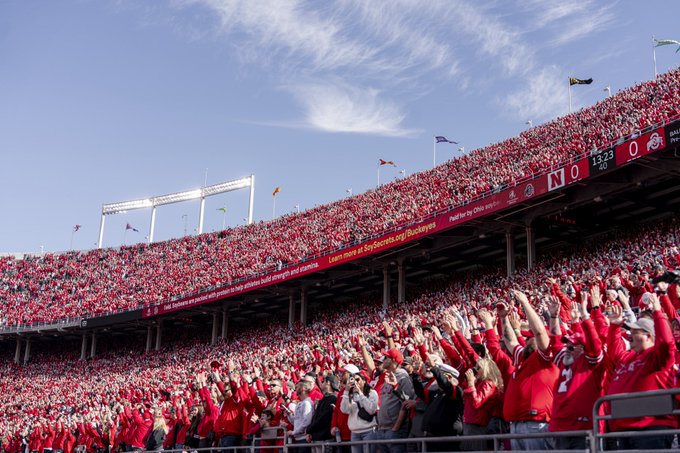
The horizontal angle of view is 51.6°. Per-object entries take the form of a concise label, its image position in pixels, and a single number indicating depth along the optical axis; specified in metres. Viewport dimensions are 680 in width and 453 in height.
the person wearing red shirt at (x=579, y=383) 5.66
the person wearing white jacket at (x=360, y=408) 8.56
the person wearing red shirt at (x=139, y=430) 15.25
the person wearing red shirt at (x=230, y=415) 11.46
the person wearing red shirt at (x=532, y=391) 6.20
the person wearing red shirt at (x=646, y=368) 5.07
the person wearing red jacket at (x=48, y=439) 20.41
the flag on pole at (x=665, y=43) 34.55
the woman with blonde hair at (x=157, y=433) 14.03
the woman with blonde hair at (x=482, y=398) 7.00
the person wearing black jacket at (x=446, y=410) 7.43
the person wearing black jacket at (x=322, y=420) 9.50
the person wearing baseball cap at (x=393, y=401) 8.15
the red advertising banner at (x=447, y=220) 20.64
